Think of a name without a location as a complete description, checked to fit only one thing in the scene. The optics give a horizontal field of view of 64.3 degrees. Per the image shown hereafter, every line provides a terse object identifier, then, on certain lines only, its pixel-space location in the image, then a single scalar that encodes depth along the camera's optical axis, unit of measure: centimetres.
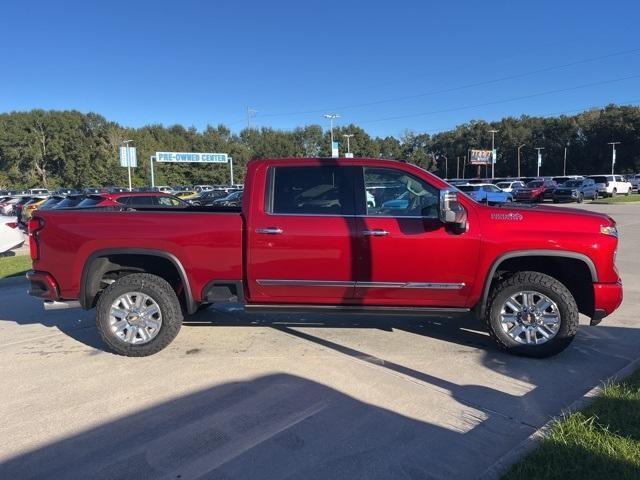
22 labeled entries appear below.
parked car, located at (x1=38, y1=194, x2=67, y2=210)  2188
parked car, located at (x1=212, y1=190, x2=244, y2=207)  2964
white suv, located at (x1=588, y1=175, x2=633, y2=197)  4134
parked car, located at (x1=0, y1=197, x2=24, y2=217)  3397
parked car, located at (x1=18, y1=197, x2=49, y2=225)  2695
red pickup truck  477
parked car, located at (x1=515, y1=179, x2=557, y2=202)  3772
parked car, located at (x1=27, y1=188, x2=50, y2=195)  5405
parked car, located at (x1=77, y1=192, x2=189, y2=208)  1603
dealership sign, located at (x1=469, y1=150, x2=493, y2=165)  8338
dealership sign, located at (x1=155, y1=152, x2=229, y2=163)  5247
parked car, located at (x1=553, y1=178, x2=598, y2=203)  3581
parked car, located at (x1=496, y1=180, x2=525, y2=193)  4656
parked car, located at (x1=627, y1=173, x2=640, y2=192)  5375
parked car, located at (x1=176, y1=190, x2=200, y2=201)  4681
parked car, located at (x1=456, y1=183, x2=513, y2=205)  3250
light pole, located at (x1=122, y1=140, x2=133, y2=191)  3929
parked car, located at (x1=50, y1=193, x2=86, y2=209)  1772
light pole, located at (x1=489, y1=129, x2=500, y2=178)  8056
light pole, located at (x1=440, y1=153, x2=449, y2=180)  12925
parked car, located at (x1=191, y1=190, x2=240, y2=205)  3660
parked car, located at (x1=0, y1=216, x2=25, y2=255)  1230
